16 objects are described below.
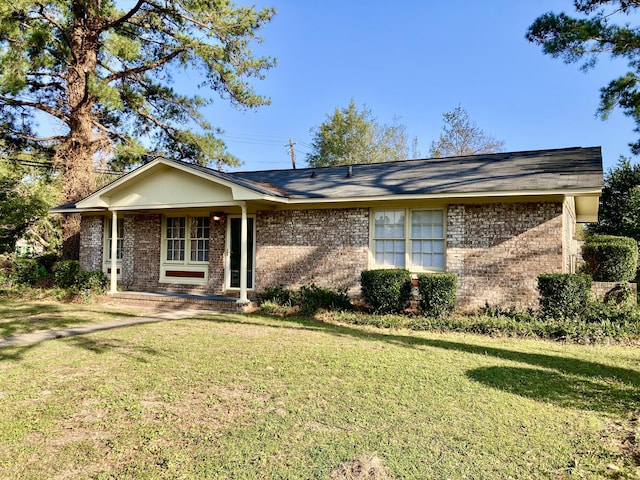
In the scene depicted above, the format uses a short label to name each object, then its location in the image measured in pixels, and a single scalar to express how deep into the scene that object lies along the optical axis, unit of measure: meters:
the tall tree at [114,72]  14.62
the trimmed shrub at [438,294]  9.45
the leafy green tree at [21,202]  15.63
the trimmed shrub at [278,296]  10.98
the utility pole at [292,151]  33.13
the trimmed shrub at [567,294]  8.59
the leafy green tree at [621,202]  18.77
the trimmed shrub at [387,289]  9.83
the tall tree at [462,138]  35.19
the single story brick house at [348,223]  9.72
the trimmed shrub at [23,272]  14.69
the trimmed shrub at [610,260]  12.85
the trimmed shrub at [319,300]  10.40
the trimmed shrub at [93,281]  13.22
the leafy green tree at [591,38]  13.03
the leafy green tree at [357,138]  41.34
